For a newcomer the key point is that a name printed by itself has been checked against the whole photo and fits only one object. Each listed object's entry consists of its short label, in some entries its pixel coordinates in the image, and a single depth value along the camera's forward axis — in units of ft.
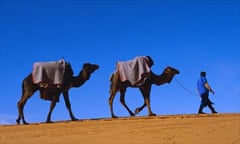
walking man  64.44
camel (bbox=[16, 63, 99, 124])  64.08
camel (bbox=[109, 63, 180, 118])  66.90
